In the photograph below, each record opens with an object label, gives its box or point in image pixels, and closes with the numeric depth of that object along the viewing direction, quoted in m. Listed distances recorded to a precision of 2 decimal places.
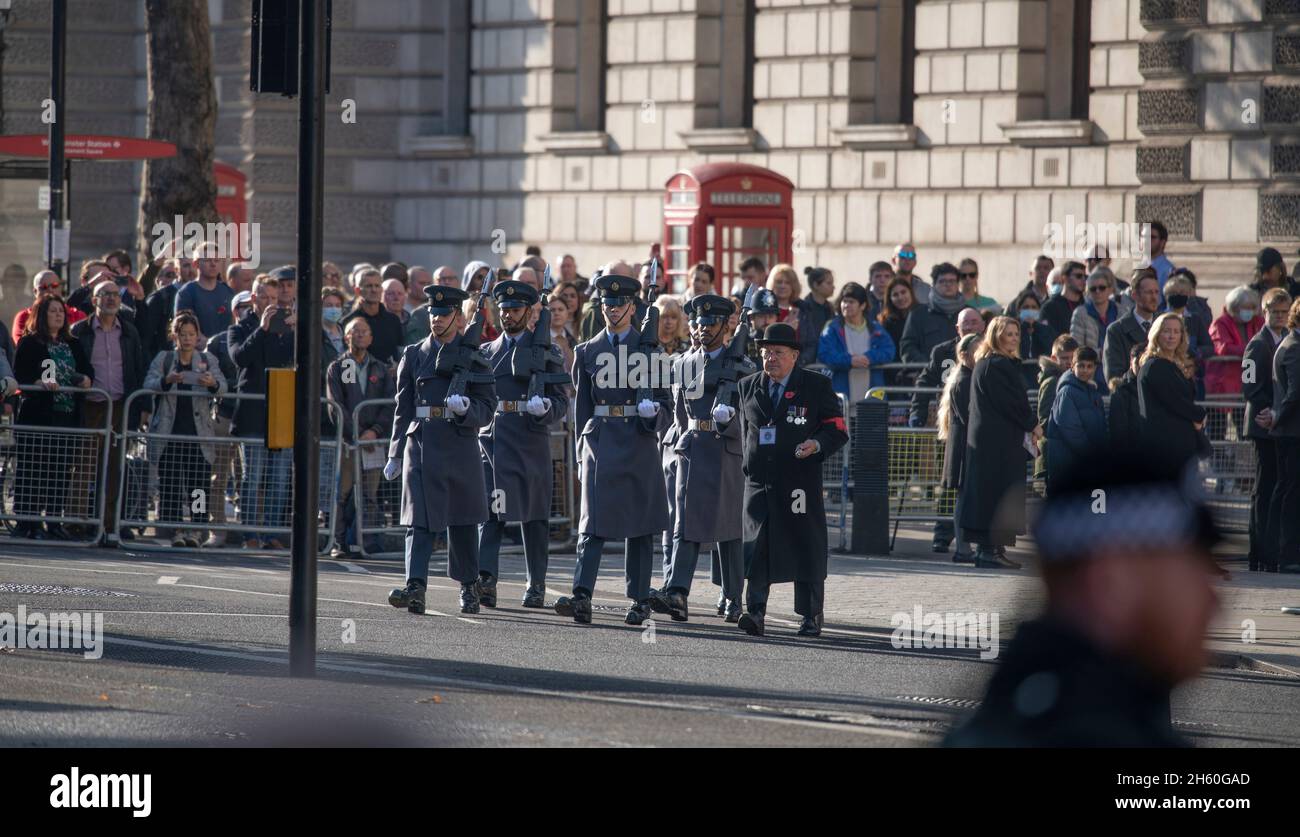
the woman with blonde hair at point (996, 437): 15.05
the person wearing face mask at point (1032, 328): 18.37
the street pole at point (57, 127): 19.30
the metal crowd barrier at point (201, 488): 15.81
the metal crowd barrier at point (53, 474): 15.83
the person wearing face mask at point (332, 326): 16.77
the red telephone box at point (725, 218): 23.83
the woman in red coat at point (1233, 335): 17.52
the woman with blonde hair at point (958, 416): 15.44
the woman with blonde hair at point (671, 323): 12.80
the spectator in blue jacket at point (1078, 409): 15.16
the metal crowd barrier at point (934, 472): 16.27
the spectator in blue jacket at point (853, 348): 17.66
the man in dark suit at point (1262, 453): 14.59
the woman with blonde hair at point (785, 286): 17.62
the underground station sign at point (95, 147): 20.03
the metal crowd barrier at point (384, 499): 15.62
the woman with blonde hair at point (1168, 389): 14.33
